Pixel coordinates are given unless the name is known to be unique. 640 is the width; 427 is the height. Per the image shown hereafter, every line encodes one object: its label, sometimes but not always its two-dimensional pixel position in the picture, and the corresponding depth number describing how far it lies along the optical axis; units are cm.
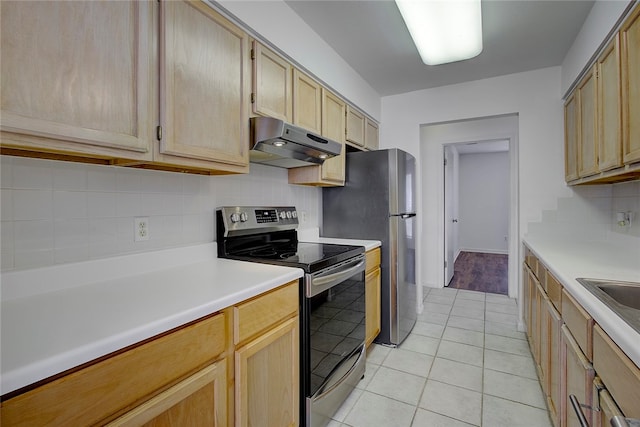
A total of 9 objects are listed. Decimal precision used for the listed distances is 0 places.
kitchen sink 117
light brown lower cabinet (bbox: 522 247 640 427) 77
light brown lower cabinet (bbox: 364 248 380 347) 224
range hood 152
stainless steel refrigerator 245
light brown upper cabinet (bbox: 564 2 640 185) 142
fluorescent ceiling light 162
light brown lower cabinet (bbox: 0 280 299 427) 66
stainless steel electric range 148
